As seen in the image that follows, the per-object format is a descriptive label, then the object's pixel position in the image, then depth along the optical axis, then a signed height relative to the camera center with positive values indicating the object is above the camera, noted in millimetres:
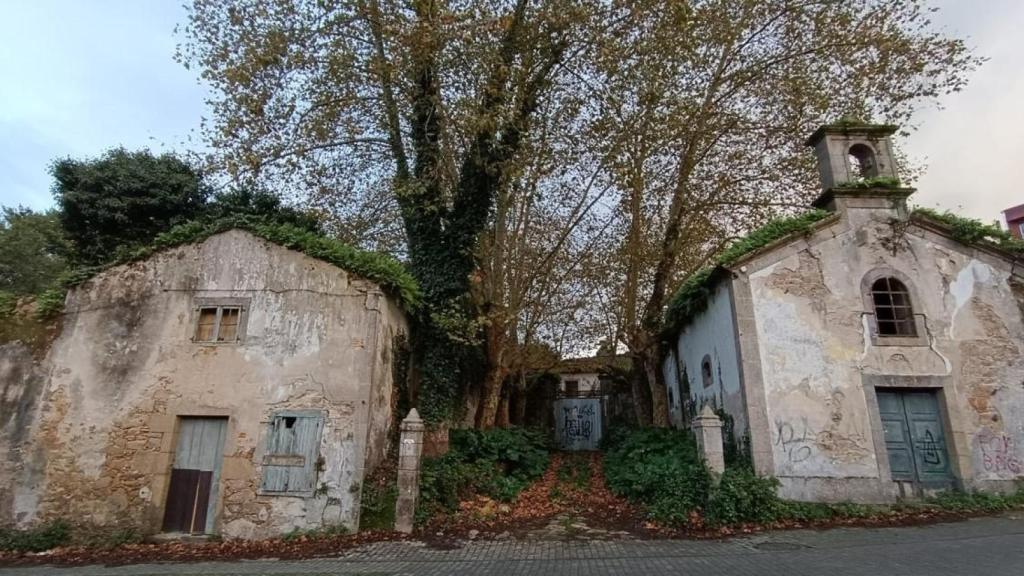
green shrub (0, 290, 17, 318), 11438 +2689
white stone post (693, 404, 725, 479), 10422 -146
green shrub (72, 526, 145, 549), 9938 -1805
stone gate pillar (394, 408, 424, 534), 10180 -675
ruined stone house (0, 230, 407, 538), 10289 +720
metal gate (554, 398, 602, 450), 25797 +496
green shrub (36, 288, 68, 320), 11328 +2666
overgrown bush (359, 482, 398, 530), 10266 -1342
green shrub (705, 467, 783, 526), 9914 -1235
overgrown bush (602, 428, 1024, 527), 9992 -1271
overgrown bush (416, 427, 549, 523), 11094 -780
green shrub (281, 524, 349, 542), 9898 -1737
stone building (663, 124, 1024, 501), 10797 +1624
